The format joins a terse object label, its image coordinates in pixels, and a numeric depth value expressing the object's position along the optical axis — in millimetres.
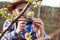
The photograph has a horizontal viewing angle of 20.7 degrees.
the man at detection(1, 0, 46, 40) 2022
